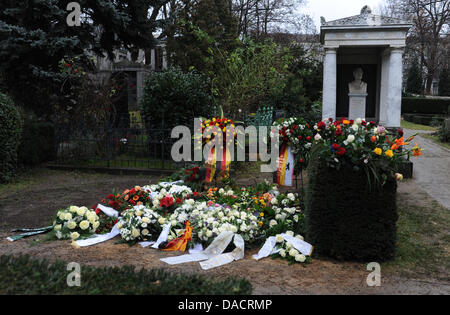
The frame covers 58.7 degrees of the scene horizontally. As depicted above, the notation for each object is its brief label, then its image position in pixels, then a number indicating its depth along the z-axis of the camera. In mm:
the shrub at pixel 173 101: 11000
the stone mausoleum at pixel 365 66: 9719
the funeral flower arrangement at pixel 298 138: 6363
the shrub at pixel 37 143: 10072
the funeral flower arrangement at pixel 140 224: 4766
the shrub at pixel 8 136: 8391
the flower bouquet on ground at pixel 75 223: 4934
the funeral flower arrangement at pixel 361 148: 4039
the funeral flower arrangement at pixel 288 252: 4092
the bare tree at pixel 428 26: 34850
